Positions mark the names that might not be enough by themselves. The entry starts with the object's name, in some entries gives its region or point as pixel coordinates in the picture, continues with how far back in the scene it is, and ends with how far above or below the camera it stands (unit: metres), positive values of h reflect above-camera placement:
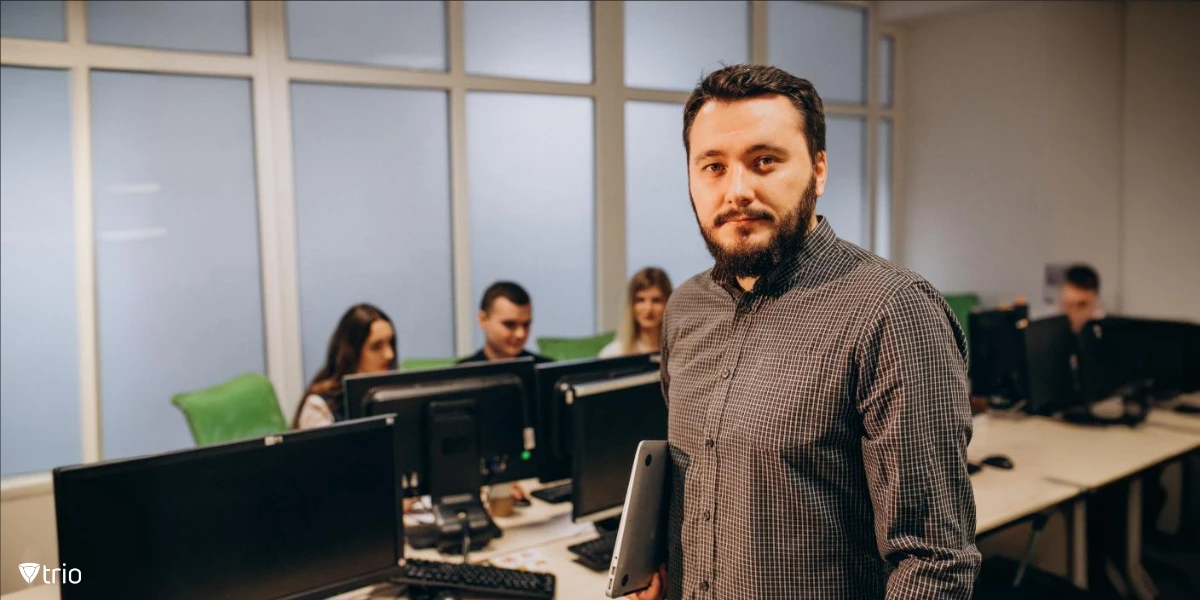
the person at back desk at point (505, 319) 3.28 -0.22
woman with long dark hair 2.84 -0.30
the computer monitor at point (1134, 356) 3.55 -0.46
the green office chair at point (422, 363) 3.40 -0.42
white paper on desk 2.09 -0.78
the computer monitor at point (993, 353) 3.58 -0.43
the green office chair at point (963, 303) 5.77 -0.34
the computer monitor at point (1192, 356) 3.57 -0.46
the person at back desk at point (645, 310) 3.72 -0.23
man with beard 1.16 -0.21
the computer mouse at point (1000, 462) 2.90 -0.74
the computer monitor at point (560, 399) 2.29 -0.38
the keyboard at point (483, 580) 1.88 -0.74
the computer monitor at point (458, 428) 2.17 -0.45
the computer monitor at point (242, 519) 1.45 -0.48
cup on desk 2.50 -0.73
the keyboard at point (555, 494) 2.63 -0.76
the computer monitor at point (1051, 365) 3.41 -0.48
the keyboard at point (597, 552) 2.05 -0.75
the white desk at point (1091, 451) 2.88 -0.76
